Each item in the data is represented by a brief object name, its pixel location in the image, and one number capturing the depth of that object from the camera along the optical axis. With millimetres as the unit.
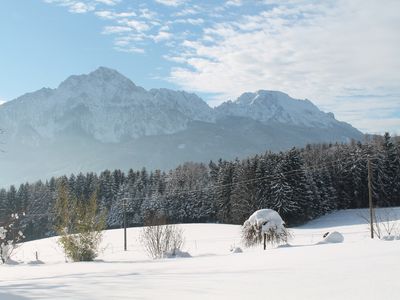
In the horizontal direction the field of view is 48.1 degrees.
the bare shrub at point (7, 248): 29484
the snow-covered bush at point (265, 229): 33125
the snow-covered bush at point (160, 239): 31219
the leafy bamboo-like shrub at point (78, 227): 27125
